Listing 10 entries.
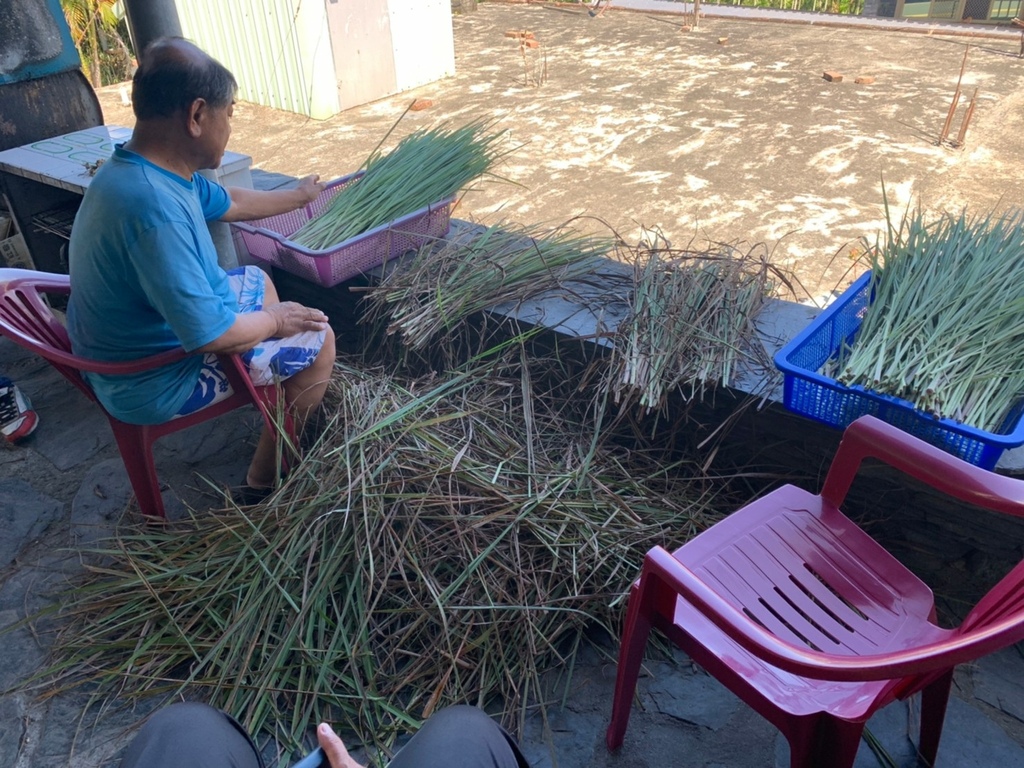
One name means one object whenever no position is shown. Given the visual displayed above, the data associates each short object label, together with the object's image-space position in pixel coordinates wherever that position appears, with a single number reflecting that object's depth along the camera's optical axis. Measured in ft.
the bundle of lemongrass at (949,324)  5.85
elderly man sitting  6.16
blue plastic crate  5.65
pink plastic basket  9.12
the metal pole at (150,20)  8.23
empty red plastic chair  4.10
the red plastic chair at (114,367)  6.84
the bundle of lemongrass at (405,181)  9.55
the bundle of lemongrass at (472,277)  8.54
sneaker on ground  9.41
